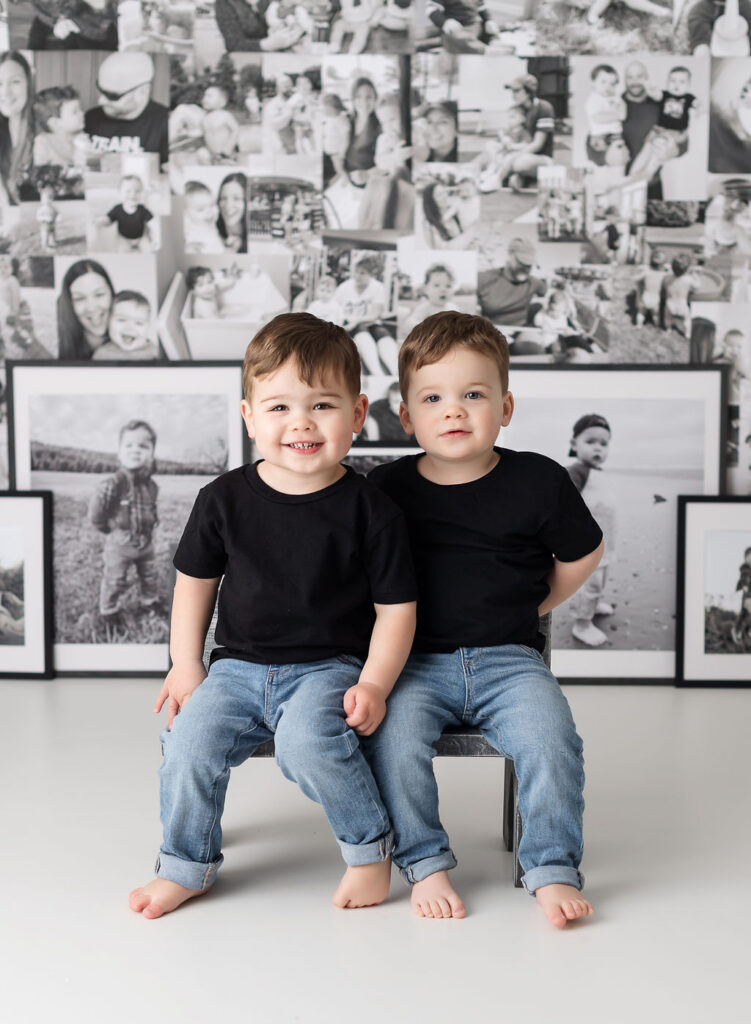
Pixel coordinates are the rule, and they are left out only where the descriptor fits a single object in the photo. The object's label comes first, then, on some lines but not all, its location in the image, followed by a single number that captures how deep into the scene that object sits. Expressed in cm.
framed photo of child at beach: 265
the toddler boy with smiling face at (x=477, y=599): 148
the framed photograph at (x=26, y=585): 269
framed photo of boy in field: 267
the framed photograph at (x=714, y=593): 265
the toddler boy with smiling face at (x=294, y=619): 147
